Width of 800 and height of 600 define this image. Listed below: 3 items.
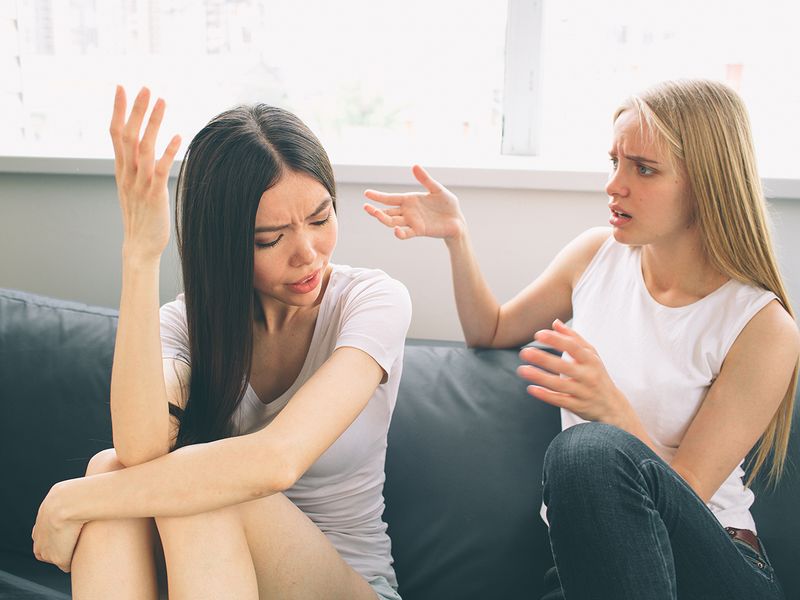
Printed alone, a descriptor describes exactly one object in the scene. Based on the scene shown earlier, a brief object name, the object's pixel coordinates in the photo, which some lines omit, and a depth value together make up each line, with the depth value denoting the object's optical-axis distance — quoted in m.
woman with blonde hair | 1.13
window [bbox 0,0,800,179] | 1.93
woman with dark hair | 1.15
